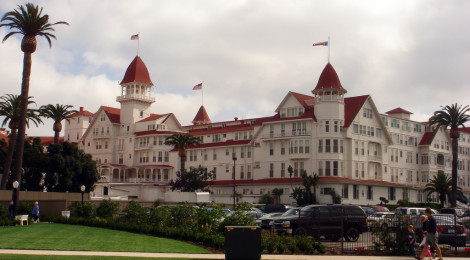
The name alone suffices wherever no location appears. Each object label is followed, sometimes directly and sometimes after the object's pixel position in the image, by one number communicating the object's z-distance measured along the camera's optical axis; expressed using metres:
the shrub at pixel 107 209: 44.19
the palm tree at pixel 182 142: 93.19
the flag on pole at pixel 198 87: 106.72
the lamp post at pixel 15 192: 42.97
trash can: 20.83
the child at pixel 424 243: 23.78
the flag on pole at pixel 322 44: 81.31
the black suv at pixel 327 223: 30.30
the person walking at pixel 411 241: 25.42
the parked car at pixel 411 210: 50.44
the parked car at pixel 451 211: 58.34
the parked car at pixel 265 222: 38.27
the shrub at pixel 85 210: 45.03
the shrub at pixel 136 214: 36.56
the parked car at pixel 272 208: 57.51
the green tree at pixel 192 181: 90.81
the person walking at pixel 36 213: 42.97
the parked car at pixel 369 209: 51.71
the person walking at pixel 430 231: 23.55
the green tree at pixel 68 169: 74.50
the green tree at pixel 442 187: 84.44
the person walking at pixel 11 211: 41.79
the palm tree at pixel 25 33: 56.19
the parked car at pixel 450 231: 28.04
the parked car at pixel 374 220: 27.09
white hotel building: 86.00
